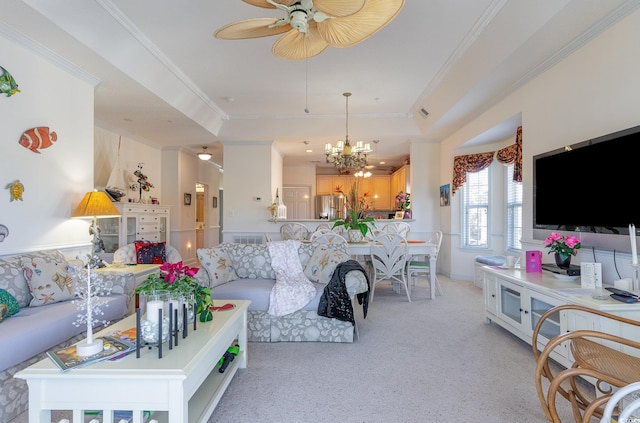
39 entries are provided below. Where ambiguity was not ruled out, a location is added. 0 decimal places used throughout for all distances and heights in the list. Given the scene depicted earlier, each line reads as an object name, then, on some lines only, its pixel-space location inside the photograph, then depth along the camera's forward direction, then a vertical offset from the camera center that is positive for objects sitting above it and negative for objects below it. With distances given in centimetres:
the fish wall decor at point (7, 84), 264 +108
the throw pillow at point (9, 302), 219 -62
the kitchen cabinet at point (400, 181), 763 +85
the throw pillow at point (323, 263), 329 -52
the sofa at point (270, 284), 298 -71
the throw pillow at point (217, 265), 322 -54
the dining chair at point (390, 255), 418 -56
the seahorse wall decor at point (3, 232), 267 -16
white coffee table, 134 -74
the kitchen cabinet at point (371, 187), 980 +80
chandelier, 501 +93
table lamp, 324 +3
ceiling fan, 176 +118
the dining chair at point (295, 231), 595 -34
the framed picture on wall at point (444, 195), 612 +34
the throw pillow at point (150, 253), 424 -54
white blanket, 296 -69
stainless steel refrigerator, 944 +20
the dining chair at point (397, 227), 590 -26
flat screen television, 221 +20
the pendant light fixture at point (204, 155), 683 +123
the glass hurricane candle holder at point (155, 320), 158 -55
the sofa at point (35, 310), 187 -71
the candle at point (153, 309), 165 -50
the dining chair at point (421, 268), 448 -77
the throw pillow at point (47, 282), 247 -55
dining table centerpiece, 432 -7
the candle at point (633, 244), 203 -20
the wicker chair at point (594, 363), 134 -73
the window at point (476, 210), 561 +5
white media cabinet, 196 -70
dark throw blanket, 291 -79
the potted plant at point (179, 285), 173 -40
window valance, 414 +83
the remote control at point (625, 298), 194 -52
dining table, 435 -51
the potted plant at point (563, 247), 267 -28
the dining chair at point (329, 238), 446 -35
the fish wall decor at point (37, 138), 288 +69
